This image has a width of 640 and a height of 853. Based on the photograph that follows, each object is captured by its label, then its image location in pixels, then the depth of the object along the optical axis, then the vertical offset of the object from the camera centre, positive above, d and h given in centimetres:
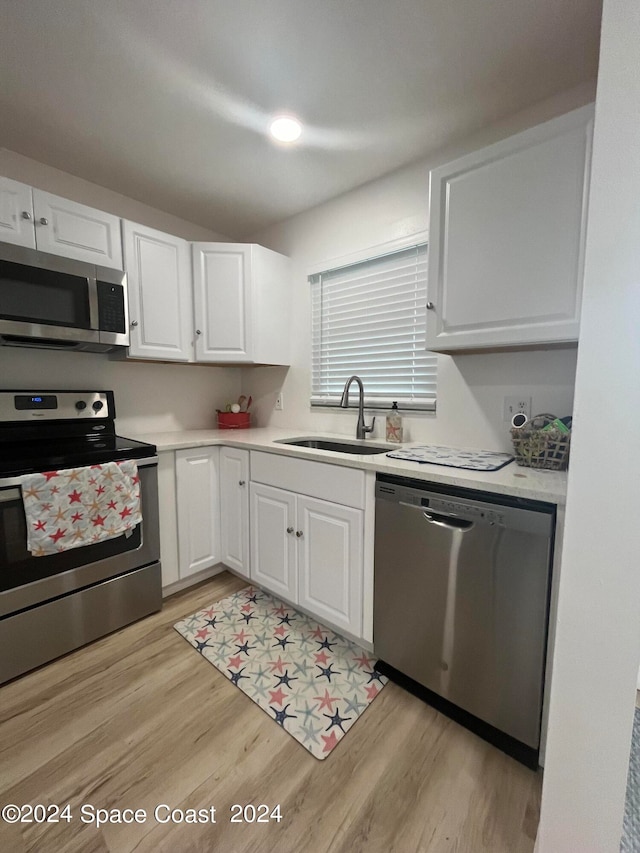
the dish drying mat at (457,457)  136 -26
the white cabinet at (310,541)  156 -71
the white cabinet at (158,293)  201 +59
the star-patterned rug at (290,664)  131 -118
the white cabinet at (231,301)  230 +61
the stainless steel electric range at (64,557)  144 -75
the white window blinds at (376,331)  196 +39
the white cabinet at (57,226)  159 +80
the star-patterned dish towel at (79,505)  144 -49
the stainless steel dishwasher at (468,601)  108 -71
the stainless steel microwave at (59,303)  154 +42
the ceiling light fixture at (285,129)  159 +121
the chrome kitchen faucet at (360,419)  205 -14
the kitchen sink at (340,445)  195 -30
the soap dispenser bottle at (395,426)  196 -17
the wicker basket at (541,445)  125 -18
